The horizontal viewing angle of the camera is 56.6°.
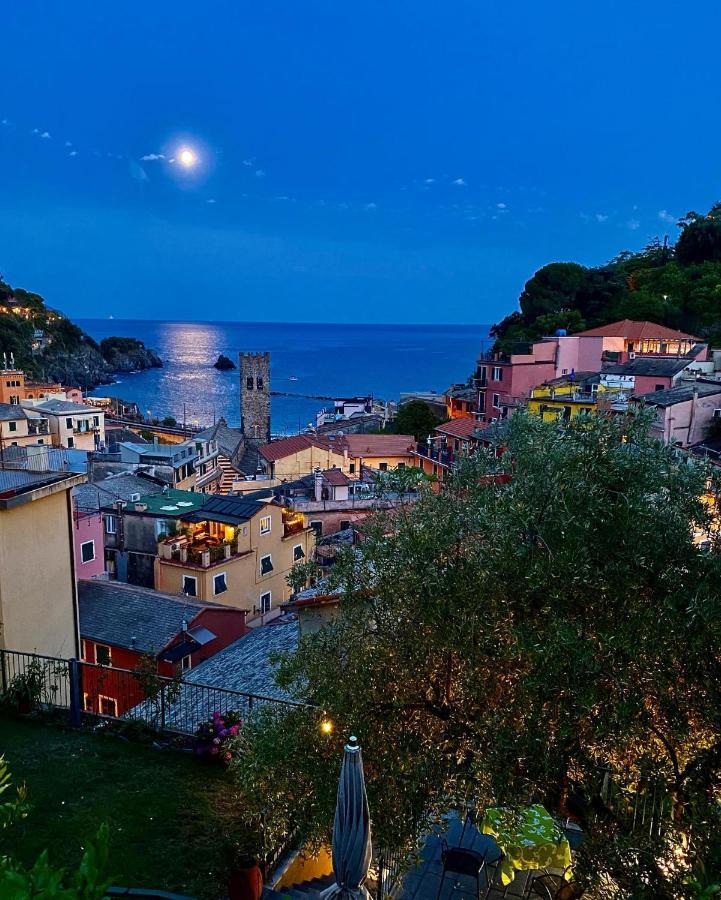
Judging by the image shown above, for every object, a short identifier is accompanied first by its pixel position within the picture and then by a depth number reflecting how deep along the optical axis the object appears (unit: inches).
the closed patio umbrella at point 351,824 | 223.1
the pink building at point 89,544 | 885.8
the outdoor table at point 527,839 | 260.2
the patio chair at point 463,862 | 320.2
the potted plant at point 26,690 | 403.2
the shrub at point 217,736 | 363.3
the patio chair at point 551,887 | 297.0
